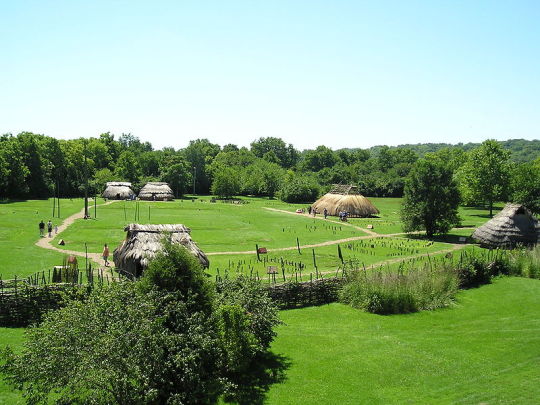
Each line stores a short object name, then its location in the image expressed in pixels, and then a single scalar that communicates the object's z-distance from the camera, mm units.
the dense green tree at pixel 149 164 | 111875
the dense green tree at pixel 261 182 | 100812
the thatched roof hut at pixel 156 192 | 83438
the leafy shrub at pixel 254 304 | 17281
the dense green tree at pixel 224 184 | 91250
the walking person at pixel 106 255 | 31516
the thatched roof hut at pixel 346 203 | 66312
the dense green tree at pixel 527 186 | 59094
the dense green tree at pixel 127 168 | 99625
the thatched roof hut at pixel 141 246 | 27344
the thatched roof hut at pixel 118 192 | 83125
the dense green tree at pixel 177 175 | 93750
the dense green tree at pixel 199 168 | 105938
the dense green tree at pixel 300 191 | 88225
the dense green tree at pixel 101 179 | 89250
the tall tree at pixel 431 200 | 47531
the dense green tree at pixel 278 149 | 179875
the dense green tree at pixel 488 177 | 63906
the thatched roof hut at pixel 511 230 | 40938
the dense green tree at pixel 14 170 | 74062
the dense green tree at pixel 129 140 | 188875
